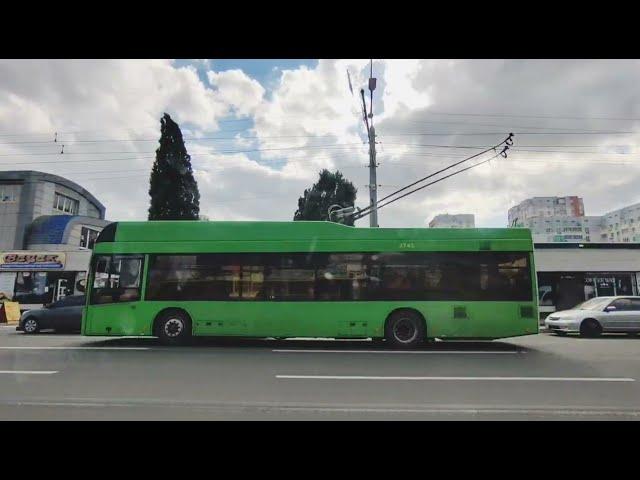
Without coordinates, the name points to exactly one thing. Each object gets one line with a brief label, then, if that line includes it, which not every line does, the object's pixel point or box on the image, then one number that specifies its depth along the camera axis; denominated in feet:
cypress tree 113.50
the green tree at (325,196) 140.67
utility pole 60.02
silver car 48.29
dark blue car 49.11
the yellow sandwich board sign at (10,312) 69.62
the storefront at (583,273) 77.66
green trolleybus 35.88
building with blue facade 86.58
